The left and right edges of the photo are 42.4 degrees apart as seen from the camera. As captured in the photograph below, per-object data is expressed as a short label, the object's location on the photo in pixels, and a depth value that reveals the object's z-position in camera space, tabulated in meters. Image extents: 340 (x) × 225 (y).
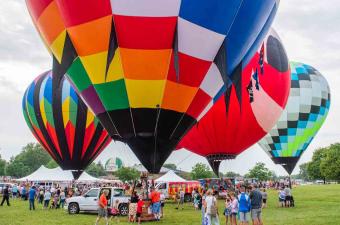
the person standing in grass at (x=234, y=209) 11.94
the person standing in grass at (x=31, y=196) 20.58
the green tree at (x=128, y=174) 82.81
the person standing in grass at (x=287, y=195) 20.42
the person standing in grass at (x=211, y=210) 11.15
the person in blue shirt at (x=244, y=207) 11.02
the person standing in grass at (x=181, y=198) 23.39
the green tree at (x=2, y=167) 107.96
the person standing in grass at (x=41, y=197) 25.59
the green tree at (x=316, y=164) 97.56
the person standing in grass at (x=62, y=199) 22.64
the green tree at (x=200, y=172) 82.06
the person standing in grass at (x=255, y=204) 11.37
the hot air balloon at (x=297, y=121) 27.56
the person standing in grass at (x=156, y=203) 15.03
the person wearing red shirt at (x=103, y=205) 12.97
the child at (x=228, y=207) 12.25
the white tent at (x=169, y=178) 29.90
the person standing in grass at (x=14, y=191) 31.89
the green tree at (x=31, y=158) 126.18
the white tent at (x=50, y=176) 36.09
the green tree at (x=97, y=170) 118.17
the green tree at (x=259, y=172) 95.31
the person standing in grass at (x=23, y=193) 29.67
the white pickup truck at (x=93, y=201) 17.03
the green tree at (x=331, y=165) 75.25
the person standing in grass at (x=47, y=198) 21.62
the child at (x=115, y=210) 15.60
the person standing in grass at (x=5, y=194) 23.87
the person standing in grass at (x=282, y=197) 20.66
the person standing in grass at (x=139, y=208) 14.36
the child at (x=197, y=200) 20.17
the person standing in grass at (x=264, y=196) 19.95
